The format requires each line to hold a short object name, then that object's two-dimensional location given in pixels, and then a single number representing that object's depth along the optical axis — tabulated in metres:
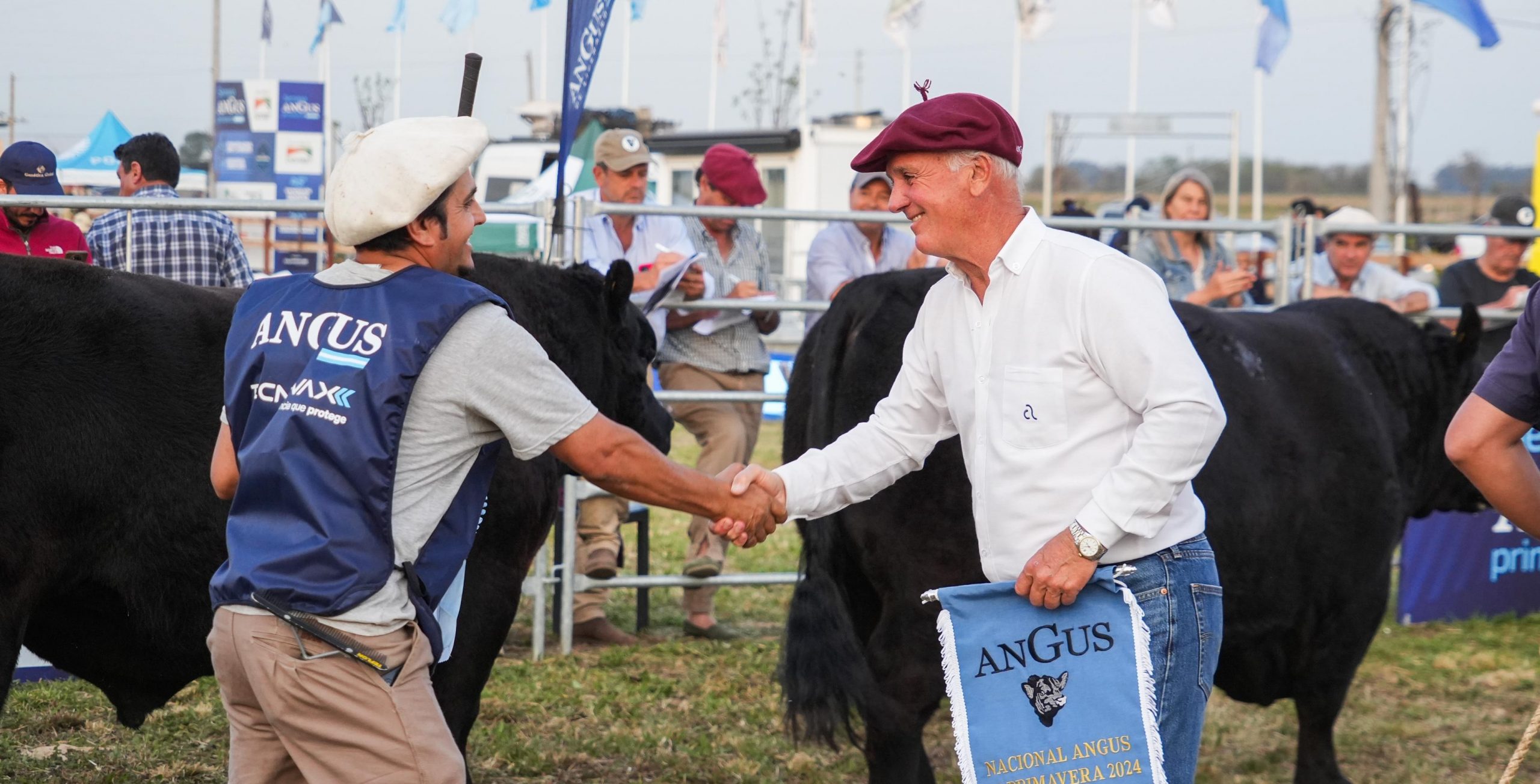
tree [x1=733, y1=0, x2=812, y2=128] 28.59
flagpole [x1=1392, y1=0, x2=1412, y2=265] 26.08
